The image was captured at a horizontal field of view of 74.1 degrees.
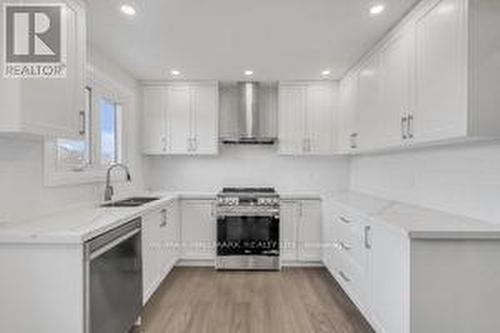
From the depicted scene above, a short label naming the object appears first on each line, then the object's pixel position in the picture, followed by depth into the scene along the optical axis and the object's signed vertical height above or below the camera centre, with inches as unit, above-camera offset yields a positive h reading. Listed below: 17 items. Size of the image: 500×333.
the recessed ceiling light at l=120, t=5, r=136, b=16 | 92.4 +43.9
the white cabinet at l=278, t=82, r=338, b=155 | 176.7 +25.3
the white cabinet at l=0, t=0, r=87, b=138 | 65.2 +14.7
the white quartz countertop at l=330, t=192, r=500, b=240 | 70.6 -13.9
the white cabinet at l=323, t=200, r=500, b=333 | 71.1 -25.6
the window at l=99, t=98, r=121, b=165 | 139.4 +15.2
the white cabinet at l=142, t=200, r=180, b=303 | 115.0 -32.2
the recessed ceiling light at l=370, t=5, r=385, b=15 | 91.9 +44.2
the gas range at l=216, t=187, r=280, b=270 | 160.4 -32.7
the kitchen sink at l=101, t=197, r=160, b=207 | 122.6 -15.1
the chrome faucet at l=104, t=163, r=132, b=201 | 127.1 -9.9
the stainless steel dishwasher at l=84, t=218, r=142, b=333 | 71.9 -29.2
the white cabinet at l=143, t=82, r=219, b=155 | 176.9 +22.3
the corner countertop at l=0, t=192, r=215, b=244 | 68.1 -14.3
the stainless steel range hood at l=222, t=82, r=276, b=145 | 176.6 +26.9
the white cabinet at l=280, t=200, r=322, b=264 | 166.4 -32.8
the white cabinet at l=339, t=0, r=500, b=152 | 69.7 +22.3
